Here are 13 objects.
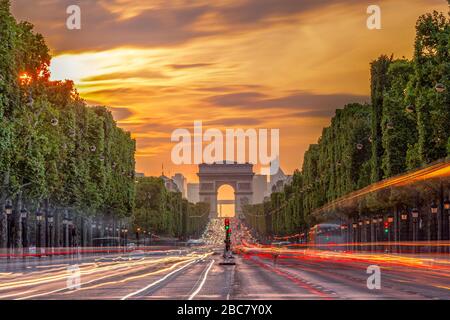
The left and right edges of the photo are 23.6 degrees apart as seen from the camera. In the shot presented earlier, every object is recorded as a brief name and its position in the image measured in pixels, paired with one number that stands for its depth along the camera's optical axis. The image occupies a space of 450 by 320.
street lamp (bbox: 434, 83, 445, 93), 63.97
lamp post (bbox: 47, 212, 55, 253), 100.29
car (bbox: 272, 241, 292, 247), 181.10
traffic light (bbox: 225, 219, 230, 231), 73.60
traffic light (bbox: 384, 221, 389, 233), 114.15
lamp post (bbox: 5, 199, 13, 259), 82.00
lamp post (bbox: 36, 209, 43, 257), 95.76
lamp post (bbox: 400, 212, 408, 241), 126.88
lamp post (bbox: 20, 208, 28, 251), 89.09
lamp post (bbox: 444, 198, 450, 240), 78.44
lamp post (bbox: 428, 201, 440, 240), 97.04
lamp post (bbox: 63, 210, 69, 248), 109.06
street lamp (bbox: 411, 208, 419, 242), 94.43
